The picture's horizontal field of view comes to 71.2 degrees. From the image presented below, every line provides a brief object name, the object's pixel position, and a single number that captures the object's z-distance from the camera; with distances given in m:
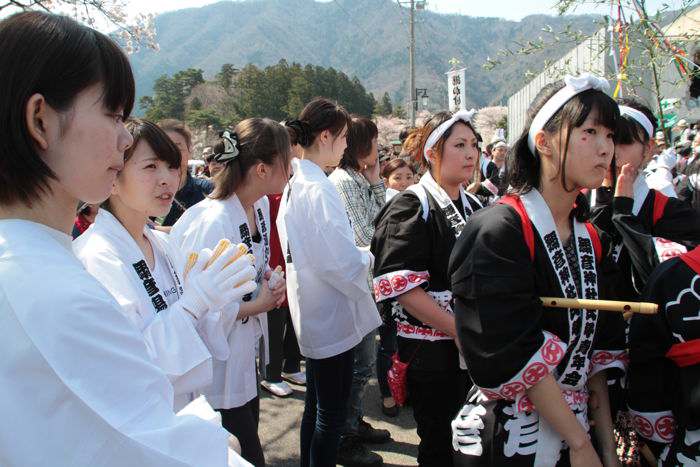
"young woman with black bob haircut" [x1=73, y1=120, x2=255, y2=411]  1.70
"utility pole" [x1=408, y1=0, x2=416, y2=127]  27.34
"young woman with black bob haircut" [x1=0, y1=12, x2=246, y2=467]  0.81
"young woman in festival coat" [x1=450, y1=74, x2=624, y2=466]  1.59
